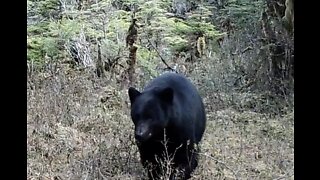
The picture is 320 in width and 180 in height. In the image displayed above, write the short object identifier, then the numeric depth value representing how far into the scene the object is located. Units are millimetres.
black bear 5961
